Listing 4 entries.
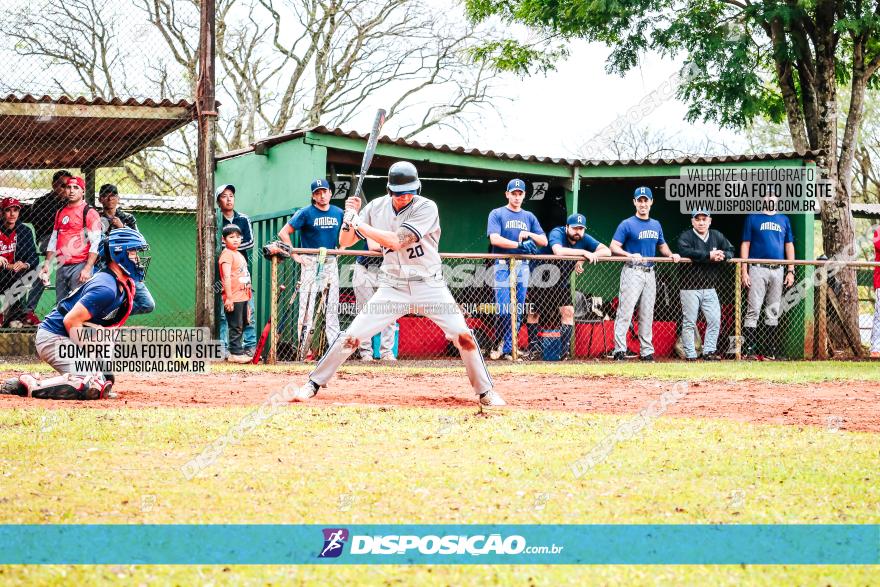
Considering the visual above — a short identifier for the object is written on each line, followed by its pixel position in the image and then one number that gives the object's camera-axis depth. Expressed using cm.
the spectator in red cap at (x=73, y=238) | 1210
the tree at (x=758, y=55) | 1664
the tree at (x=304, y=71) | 2911
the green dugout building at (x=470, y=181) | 1441
